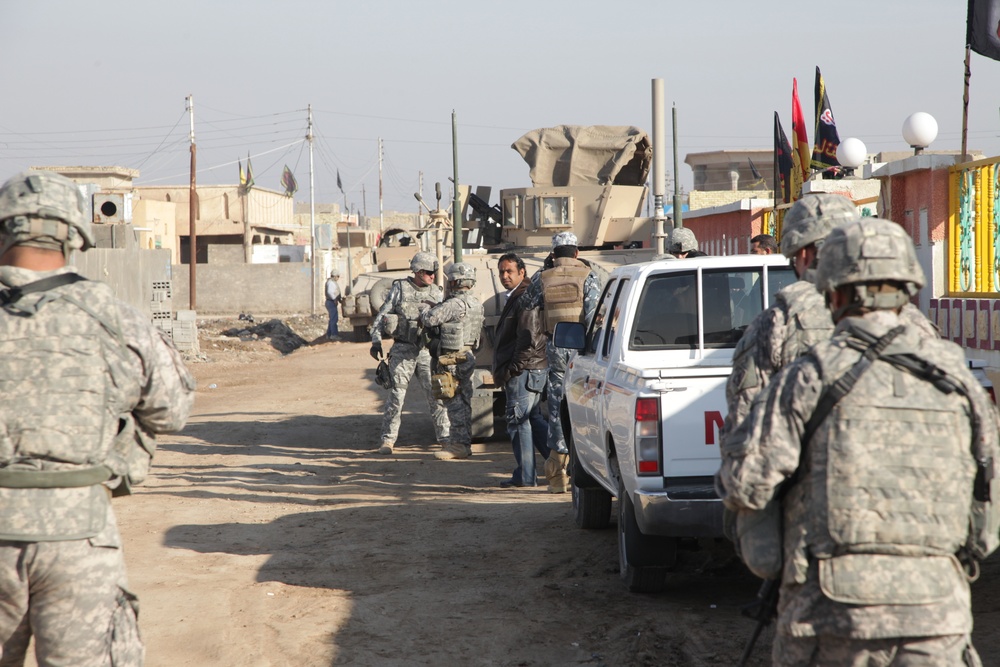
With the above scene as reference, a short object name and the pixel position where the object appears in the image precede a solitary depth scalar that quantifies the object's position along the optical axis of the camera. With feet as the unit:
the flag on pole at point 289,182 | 228.86
